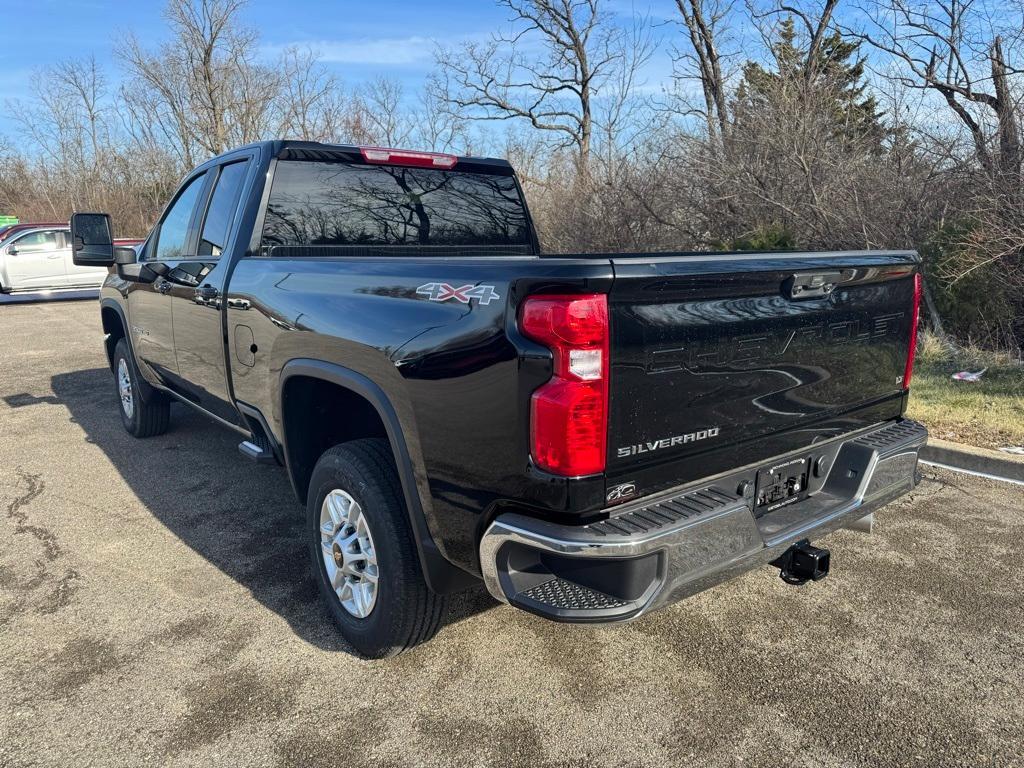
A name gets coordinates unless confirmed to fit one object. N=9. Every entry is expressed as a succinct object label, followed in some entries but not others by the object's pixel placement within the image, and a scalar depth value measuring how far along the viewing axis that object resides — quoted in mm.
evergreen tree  11172
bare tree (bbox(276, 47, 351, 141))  30031
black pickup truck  2180
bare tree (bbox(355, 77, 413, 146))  28622
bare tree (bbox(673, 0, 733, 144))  12570
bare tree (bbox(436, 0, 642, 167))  23344
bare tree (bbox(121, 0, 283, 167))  30266
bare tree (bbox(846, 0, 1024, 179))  7836
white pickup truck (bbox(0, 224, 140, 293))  17062
